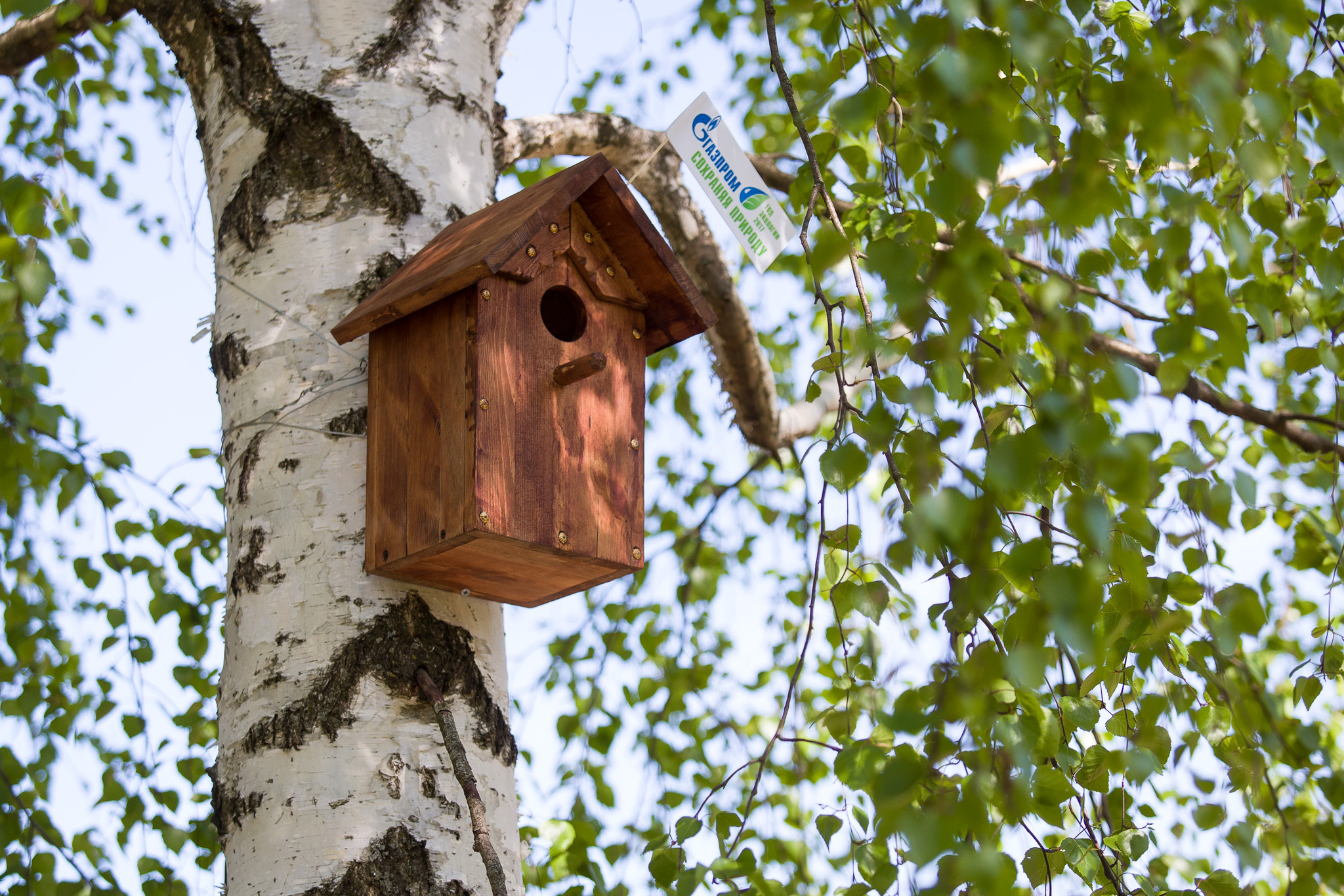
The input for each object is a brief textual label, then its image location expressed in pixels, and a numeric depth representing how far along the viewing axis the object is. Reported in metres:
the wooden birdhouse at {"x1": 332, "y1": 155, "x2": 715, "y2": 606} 6.00
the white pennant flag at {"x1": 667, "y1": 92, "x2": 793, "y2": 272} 6.35
